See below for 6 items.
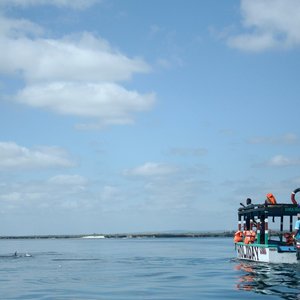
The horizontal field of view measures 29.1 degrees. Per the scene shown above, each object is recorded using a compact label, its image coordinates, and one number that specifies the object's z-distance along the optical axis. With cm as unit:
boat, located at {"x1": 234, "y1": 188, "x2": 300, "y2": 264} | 3981
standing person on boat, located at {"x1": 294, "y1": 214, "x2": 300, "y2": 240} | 3834
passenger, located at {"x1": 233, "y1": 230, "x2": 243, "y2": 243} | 5076
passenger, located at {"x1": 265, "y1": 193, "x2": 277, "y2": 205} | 4434
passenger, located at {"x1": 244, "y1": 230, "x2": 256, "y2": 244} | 4600
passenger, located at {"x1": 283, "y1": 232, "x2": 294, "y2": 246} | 4194
